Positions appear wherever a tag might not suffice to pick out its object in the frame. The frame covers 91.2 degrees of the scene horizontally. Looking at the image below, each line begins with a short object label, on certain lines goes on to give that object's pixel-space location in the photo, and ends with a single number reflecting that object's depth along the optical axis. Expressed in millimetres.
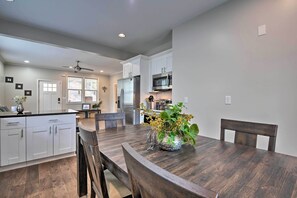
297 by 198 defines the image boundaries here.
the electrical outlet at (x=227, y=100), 2191
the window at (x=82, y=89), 7664
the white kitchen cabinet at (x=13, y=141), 2281
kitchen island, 2307
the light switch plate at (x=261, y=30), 1864
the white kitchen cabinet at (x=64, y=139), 2715
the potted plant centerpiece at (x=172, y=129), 1077
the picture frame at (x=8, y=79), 6088
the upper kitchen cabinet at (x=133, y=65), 4246
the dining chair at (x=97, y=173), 910
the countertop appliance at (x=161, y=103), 4098
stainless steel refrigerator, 4203
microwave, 3691
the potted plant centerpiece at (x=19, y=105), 2609
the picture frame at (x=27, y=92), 6500
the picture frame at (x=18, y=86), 6310
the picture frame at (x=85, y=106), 7691
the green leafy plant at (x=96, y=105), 8059
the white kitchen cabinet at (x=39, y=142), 2472
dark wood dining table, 643
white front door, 6875
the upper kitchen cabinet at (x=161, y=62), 3738
